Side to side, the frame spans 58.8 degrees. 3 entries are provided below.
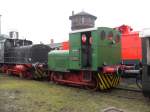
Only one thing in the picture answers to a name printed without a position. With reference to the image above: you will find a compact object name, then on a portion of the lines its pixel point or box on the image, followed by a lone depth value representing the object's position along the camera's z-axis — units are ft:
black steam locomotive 30.76
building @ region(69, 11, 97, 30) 92.17
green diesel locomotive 20.28
